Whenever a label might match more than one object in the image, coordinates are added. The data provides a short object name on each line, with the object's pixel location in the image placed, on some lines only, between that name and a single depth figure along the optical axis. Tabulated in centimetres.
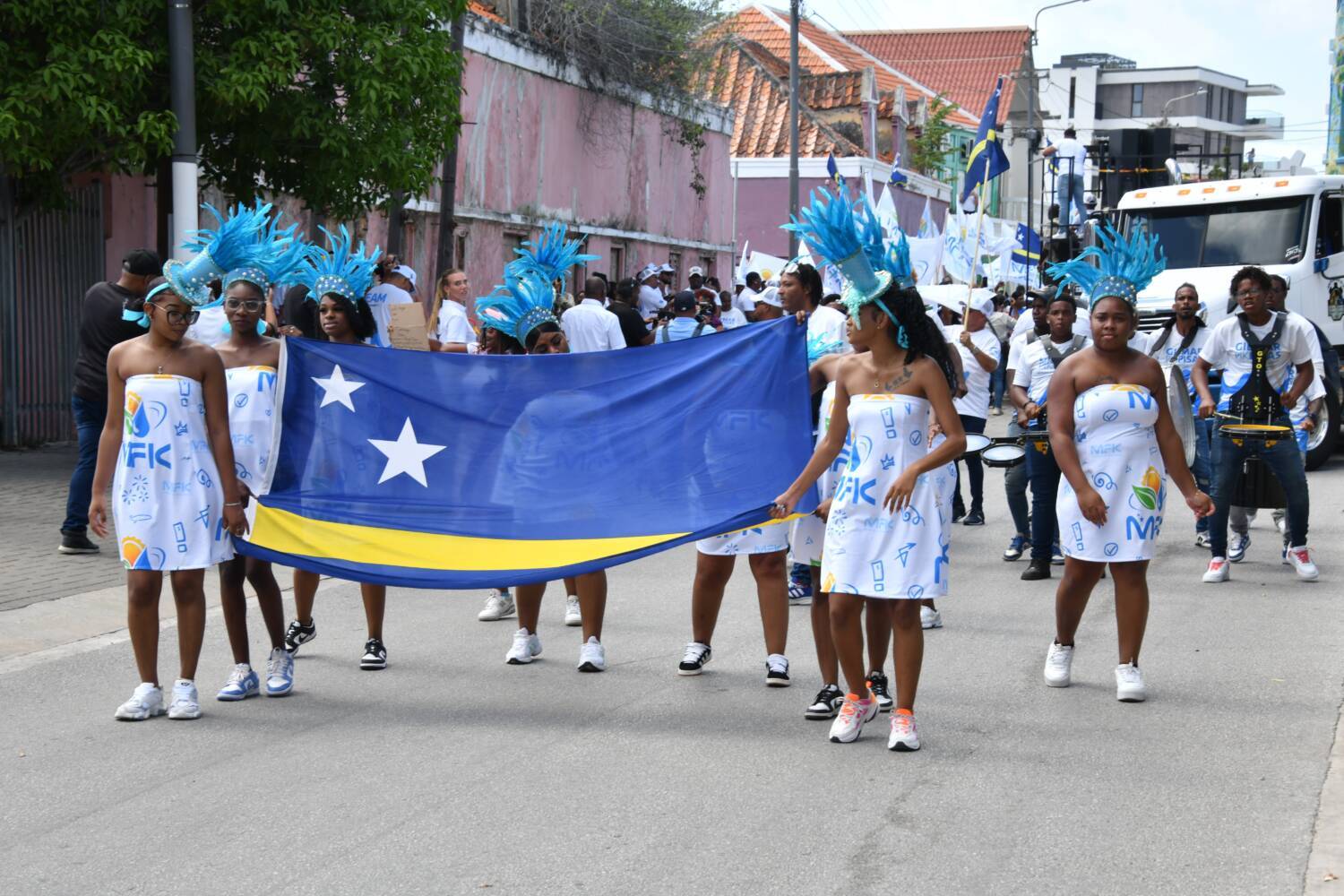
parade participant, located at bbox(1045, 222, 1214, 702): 730
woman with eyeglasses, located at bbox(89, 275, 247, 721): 679
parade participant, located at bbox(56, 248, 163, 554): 1099
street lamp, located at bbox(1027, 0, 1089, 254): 3470
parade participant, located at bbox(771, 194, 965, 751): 634
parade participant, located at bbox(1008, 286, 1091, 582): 1095
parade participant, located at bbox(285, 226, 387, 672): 796
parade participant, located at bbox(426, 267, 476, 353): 1205
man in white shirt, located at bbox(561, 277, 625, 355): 1268
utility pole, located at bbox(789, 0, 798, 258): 3086
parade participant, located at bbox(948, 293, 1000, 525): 1213
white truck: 1947
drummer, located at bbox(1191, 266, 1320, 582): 1074
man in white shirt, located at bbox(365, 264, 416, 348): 1309
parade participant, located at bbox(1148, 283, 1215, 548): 1240
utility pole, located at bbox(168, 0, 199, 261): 1325
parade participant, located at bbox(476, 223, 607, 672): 765
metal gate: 1605
